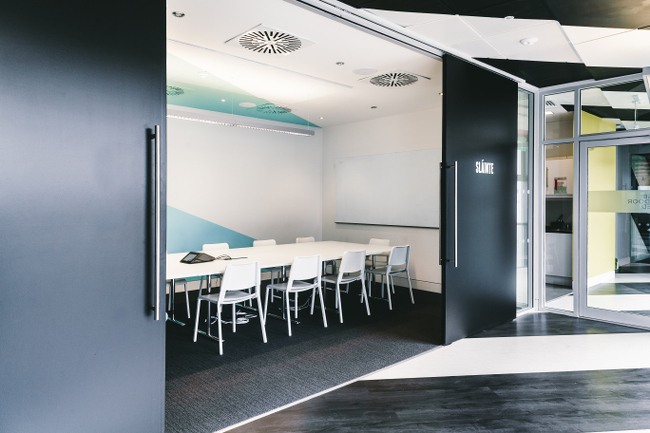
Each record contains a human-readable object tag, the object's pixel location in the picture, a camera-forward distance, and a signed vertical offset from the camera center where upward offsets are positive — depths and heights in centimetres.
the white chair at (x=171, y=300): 526 -113
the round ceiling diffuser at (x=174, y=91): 617 +182
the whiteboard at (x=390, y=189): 736 +52
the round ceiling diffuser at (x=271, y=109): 726 +186
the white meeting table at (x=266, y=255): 443 -50
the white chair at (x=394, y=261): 620 -64
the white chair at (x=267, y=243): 669 -43
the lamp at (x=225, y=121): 555 +131
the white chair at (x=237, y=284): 429 -68
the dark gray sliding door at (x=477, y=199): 457 +20
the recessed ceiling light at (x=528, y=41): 423 +173
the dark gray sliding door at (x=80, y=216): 210 +0
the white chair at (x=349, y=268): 551 -66
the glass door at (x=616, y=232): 527 -18
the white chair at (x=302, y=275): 493 -67
